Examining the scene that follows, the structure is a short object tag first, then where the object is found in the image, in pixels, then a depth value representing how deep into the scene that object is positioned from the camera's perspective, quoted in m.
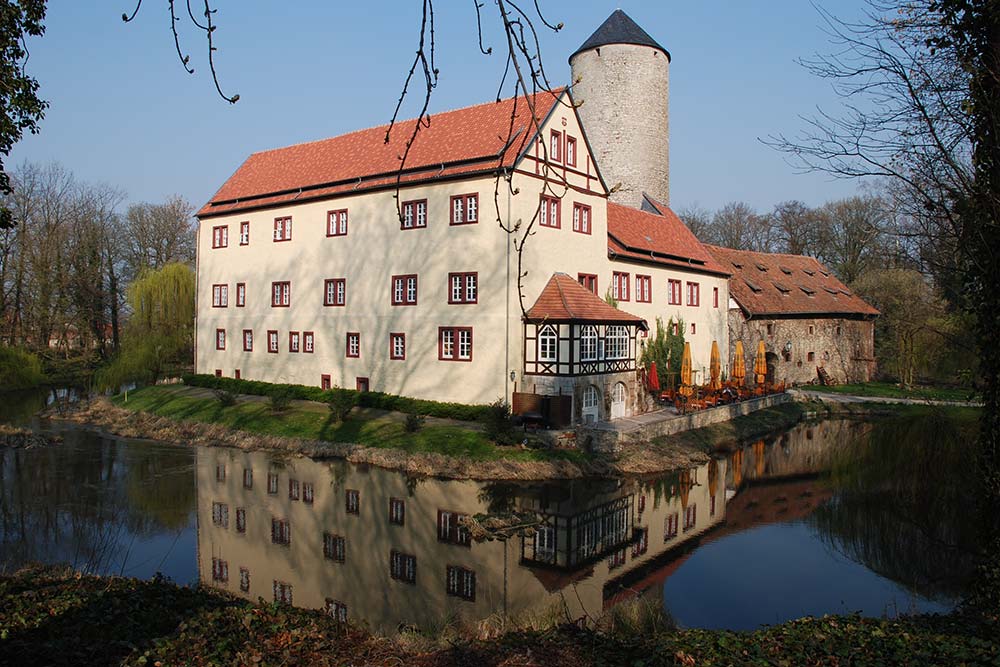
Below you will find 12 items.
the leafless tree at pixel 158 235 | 41.66
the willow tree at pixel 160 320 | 28.56
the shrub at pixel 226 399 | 22.80
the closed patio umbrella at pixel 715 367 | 26.17
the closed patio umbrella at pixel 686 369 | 24.23
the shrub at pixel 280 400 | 21.87
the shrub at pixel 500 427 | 17.36
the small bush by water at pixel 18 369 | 27.91
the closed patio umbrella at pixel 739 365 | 30.22
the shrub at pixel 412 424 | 18.58
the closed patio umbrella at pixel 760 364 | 28.17
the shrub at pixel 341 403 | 20.16
